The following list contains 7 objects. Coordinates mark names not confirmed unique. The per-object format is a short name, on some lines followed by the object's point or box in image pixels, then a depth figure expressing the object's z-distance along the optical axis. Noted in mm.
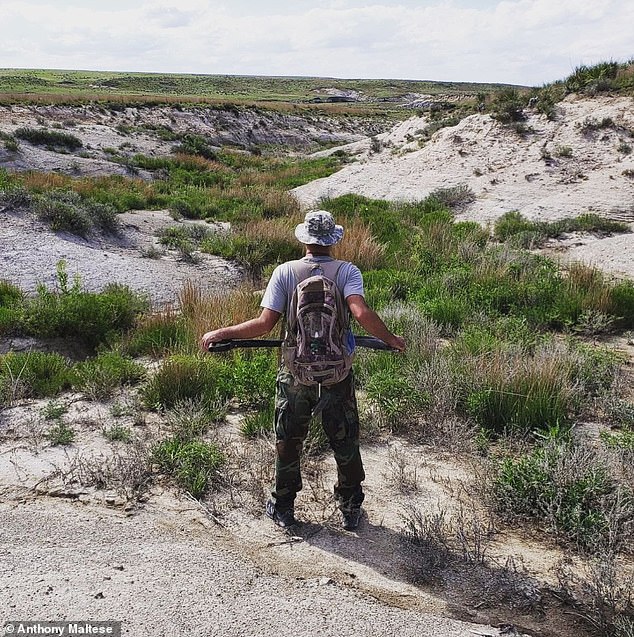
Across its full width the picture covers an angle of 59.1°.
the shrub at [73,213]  11039
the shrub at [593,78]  17047
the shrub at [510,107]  17812
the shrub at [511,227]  12023
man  3182
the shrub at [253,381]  5156
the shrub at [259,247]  10500
